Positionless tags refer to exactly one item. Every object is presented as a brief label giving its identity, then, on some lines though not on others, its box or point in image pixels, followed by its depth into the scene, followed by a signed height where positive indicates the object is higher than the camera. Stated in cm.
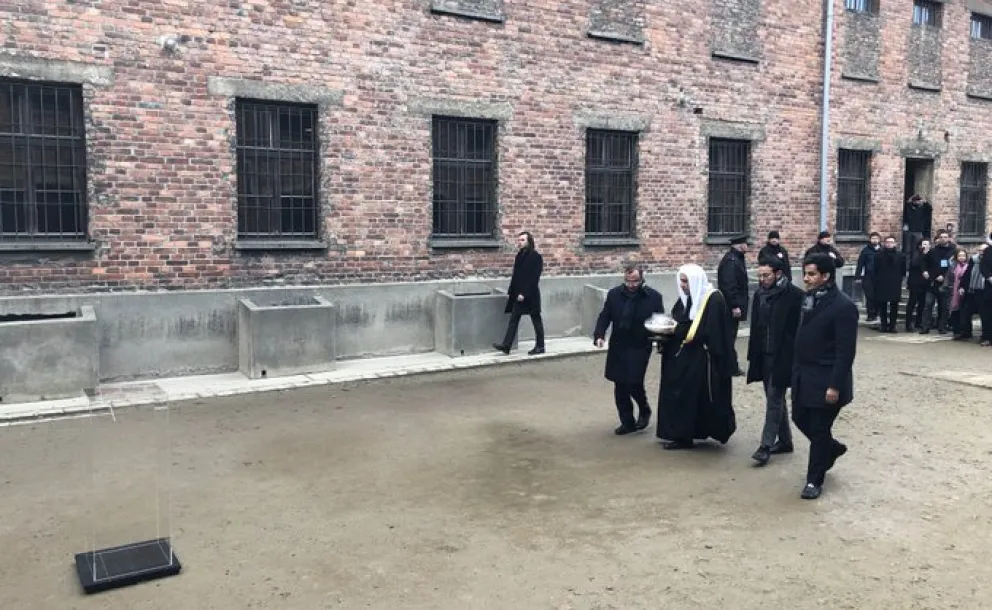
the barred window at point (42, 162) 987 +78
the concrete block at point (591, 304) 1377 -123
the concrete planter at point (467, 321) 1210 -135
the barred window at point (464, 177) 1290 +81
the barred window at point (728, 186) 1608 +84
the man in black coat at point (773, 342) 699 -94
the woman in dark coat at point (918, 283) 1527 -95
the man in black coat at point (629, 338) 793 -103
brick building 1020 +147
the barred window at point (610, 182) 1451 +83
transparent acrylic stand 493 -169
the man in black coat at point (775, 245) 1292 -23
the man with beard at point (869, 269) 1585 -75
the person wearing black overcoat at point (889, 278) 1515 -85
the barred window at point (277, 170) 1136 +79
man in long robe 738 -124
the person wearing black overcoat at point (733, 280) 1099 -65
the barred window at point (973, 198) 2027 +80
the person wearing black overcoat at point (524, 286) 1213 -81
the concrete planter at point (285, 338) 1044 -139
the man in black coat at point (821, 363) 603 -96
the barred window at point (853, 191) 1792 +86
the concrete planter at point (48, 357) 895 -141
